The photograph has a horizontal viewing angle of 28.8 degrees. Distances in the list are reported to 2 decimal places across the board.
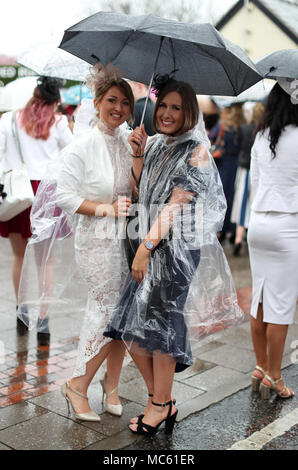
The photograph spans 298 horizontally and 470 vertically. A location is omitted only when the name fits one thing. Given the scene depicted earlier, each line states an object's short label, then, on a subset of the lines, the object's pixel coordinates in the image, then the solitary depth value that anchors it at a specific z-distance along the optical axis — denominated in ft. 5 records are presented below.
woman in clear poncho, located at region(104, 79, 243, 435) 9.93
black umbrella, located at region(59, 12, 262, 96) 9.97
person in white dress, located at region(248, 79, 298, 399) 11.37
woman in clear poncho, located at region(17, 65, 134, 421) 10.32
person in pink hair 15.17
